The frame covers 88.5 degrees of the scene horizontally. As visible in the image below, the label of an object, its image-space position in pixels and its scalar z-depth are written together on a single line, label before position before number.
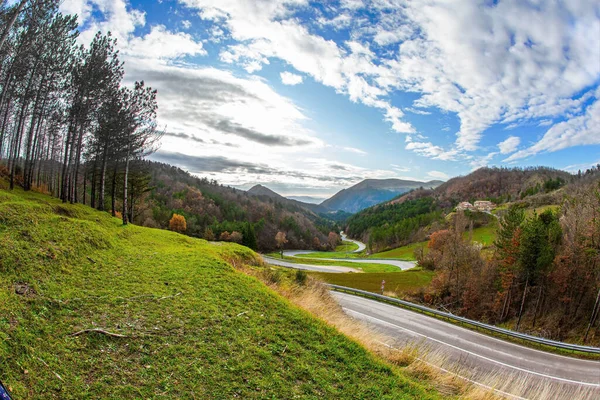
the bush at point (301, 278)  18.42
